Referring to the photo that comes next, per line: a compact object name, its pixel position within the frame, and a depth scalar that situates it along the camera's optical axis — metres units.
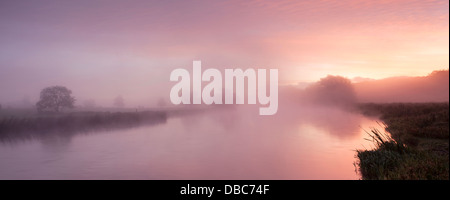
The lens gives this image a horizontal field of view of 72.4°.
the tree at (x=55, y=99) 59.38
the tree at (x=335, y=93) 119.29
